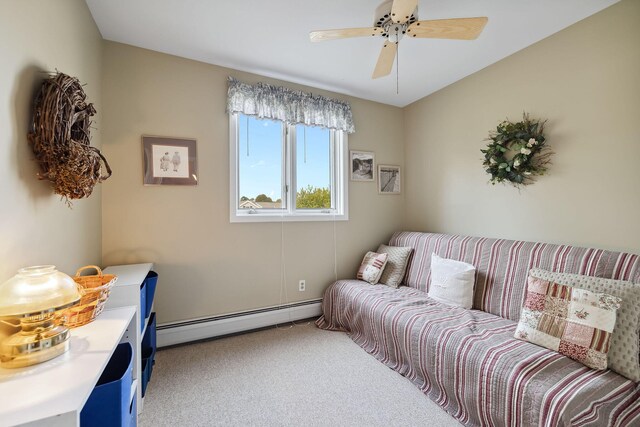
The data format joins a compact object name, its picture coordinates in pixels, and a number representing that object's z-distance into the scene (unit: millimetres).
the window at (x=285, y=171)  2686
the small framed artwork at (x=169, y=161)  2252
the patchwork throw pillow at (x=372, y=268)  2840
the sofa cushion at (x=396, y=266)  2807
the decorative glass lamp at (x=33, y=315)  846
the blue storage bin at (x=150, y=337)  1928
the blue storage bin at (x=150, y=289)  1919
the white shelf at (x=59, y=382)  646
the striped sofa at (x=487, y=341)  1219
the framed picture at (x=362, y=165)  3191
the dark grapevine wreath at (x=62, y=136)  1139
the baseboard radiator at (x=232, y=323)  2343
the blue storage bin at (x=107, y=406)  942
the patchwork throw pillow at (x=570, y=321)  1365
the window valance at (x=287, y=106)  2521
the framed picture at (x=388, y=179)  3387
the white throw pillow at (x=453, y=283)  2180
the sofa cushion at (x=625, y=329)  1309
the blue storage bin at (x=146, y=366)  1724
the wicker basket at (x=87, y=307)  1115
